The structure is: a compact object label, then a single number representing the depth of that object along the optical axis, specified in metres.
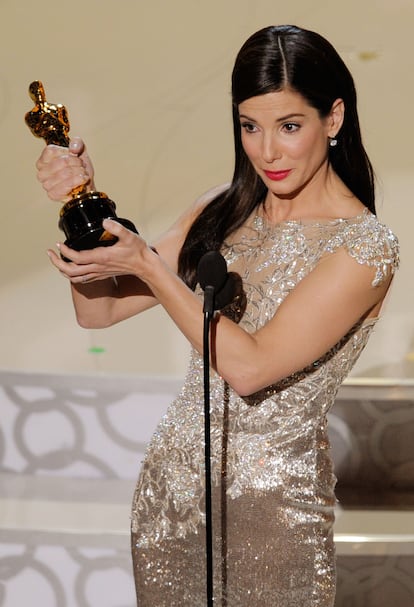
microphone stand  6.24
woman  6.39
